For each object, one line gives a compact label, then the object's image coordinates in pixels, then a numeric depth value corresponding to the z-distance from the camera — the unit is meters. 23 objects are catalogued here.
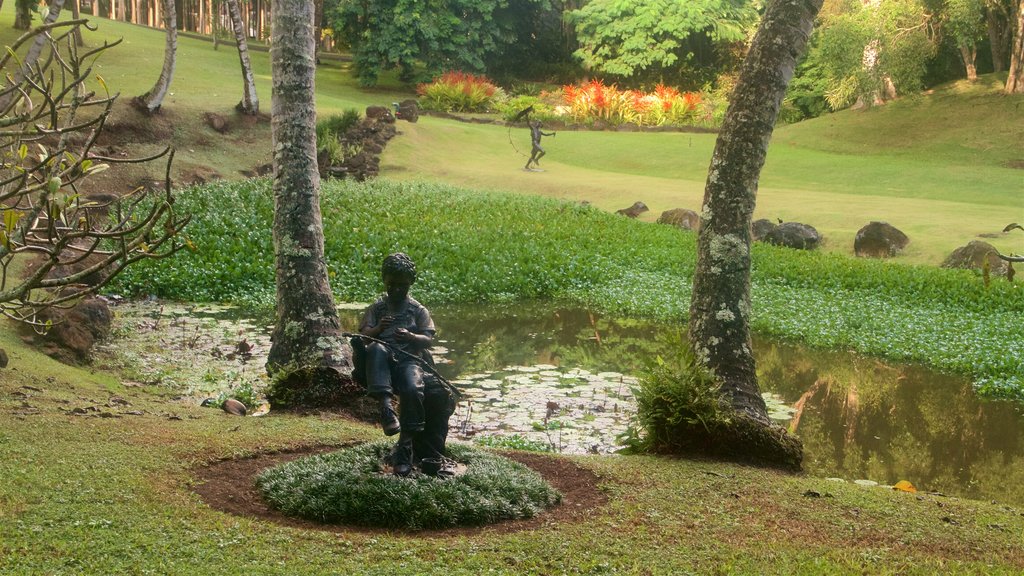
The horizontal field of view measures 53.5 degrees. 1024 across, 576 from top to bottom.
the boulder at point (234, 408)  9.18
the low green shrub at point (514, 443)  8.70
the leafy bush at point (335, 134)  25.09
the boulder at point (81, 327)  10.74
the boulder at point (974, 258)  17.28
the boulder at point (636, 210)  23.17
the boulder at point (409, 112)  29.77
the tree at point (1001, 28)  32.09
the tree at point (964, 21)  27.95
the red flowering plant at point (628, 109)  35.81
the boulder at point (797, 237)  20.14
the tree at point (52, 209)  4.21
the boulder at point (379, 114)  27.64
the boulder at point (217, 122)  24.78
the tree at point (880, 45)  29.81
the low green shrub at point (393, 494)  5.52
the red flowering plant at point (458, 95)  35.97
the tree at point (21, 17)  26.64
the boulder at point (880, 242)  18.97
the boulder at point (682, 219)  22.25
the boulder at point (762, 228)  20.61
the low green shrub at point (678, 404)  7.69
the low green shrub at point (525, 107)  35.01
